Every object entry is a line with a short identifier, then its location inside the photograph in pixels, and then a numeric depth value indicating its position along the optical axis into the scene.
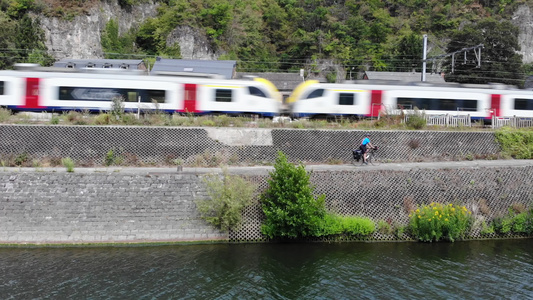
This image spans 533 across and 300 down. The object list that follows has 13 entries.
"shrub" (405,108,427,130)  21.92
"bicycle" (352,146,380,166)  18.51
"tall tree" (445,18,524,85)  48.72
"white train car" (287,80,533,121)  24.58
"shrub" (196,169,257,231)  14.59
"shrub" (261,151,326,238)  14.12
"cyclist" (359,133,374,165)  18.23
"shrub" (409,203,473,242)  15.11
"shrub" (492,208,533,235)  15.84
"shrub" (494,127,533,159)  20.66
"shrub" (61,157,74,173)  16.17
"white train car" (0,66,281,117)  22.53
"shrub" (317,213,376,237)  14.95
